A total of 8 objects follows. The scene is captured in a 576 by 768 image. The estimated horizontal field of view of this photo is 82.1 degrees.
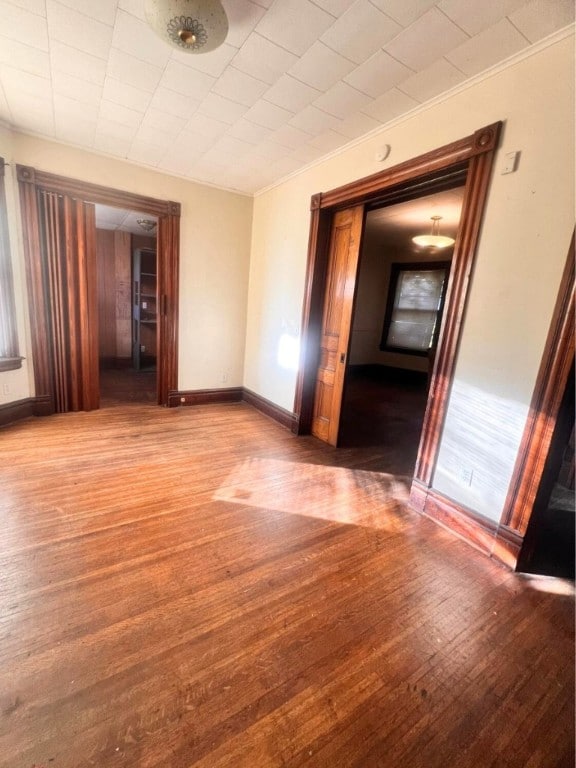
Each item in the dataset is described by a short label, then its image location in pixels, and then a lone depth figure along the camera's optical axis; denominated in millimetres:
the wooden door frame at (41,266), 3338
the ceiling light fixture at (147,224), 5229
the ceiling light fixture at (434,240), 4527
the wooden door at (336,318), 3234
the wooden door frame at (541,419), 1704
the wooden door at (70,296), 3492
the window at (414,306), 6867
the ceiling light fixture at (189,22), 1510
